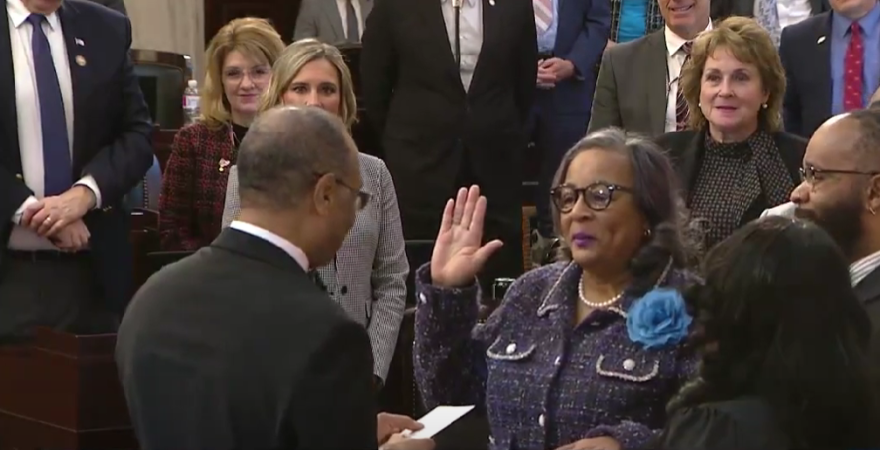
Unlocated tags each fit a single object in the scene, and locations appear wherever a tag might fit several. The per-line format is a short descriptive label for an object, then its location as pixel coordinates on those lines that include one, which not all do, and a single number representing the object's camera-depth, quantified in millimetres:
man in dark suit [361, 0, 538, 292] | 11711
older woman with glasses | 6105
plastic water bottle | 13526
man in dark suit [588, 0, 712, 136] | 10734
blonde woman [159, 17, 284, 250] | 9828
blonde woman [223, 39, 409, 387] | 8281
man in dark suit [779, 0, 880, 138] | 10930
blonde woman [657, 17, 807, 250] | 8961
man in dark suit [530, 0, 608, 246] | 12797
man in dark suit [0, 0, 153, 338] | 8977
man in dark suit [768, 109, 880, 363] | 7035
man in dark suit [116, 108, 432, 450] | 4859
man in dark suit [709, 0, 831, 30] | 12852
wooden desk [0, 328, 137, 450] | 8453
